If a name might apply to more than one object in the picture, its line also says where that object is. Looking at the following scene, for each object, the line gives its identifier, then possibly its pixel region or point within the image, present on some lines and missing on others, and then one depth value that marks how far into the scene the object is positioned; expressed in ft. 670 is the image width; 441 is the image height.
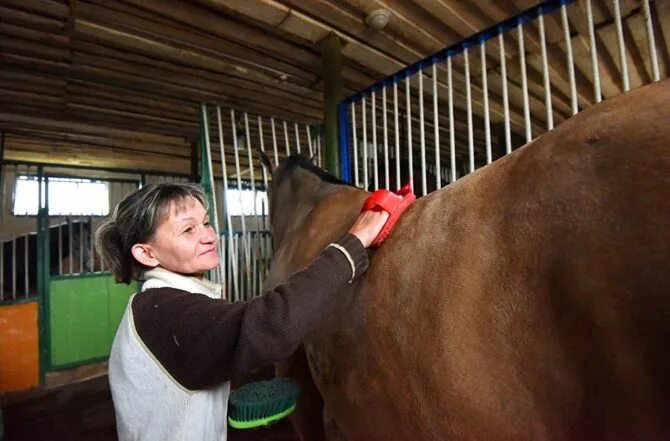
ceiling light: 8.38
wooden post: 9.52
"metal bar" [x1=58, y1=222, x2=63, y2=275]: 15.50
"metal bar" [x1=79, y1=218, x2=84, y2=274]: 16.39
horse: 1.92
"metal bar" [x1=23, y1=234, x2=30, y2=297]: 14.77
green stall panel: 14.79
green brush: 3.76
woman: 2.84
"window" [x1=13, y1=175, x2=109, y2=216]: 27.14
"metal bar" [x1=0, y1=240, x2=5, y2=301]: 14.34
